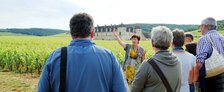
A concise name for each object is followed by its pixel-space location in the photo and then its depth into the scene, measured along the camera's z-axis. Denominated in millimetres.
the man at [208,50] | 2740
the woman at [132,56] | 4037
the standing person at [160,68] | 1851
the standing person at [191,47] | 3060
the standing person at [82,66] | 1523
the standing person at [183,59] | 2335
